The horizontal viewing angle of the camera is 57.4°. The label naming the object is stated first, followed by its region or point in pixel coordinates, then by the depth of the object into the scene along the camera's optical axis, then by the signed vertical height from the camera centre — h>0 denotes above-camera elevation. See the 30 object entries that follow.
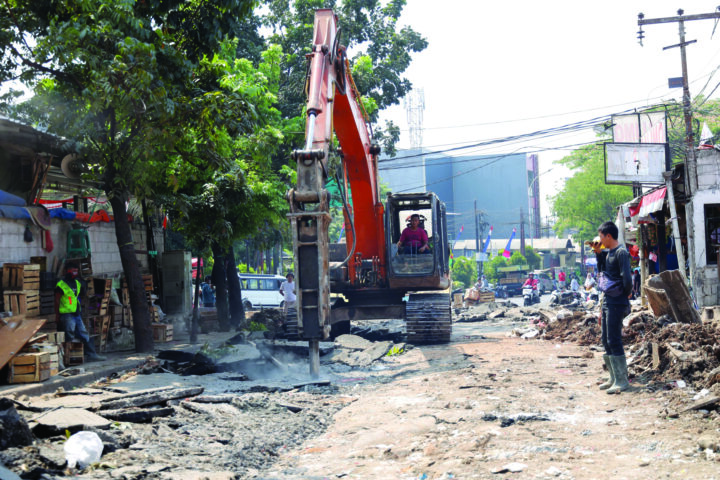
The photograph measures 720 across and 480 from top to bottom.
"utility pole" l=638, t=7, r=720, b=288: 22.75 +7.44
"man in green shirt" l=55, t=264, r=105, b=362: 11.96 -0.67
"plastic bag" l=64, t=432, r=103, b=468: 5.39 -1.51
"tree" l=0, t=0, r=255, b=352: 10.88 +3.25
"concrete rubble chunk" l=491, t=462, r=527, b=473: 4.91 -1.63
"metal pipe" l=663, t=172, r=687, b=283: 16.02 +0.55
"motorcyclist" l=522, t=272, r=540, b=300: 37.03 -2.05
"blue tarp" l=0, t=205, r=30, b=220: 11.96 +1.11
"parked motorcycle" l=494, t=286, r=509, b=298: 45.72 -2.87
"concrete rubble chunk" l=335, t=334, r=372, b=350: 14.11 -1.88
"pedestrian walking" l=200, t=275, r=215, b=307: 34.25 -1.68
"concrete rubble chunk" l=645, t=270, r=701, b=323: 10.69 -0.86
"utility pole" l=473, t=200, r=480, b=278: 57.94 -0.82
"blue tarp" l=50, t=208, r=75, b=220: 14.14 +1.21
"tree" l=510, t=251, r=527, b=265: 54.22 -0.82
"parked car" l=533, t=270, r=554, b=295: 49.88 -2.55
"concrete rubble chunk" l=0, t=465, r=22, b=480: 4.51 -1.41
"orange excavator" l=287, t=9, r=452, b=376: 13.18 +0.13
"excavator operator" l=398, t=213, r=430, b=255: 14.64 +0.35
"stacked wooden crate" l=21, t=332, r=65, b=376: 9.82 -1.19
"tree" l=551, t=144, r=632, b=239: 48.84 +3.94
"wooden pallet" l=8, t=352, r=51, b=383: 9.52 -1.42
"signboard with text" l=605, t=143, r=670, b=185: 21.11 +2.72
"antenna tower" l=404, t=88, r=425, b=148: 89.56 +19.77
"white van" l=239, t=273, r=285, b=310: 36.12 -1.57
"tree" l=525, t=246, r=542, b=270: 61.14 -0.78
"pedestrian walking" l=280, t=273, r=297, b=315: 21.81 -0.97
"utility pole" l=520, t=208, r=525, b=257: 61.84 +0.24
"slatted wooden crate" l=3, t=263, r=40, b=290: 11.49 -0.08
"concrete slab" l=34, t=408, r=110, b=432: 6.14 -1.45
